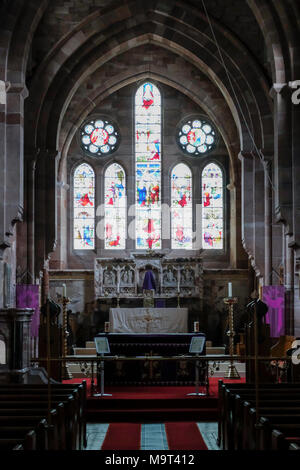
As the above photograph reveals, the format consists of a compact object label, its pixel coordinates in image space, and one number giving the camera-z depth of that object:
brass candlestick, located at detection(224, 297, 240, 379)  17.05
